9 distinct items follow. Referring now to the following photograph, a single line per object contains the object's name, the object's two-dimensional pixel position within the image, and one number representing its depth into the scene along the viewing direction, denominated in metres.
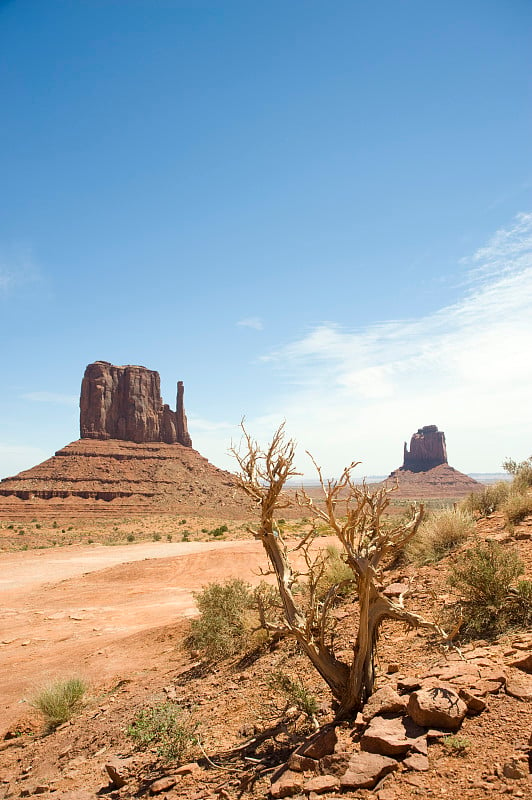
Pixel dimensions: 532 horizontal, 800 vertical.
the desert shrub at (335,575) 9.71
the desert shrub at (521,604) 6.03
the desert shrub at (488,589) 6.12
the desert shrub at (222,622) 8.88
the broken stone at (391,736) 3.94
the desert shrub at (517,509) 10.58
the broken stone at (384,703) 4.46
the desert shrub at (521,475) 13.20
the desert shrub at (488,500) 13.55
